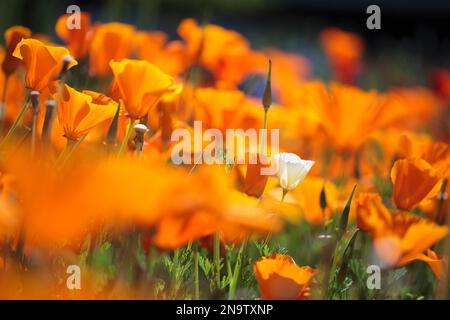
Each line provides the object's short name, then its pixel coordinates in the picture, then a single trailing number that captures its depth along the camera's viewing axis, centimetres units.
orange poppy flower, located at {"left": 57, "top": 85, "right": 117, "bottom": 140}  123
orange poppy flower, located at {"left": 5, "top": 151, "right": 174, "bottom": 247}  107
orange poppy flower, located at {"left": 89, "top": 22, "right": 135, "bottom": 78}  141
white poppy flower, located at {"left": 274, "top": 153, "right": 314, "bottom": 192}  125
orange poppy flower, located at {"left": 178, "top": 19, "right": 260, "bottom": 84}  153
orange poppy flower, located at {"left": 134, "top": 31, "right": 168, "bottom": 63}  156
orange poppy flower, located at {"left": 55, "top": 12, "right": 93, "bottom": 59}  141
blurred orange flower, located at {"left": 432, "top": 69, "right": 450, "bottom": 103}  209
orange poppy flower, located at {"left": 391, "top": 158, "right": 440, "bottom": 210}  126
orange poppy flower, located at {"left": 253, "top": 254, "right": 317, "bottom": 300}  119
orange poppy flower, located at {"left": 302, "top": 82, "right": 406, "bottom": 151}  147
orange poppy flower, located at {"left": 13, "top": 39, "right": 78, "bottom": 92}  124
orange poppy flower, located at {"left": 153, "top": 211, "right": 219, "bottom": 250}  113
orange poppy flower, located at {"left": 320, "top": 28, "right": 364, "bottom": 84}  229
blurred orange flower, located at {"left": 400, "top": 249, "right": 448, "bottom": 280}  127
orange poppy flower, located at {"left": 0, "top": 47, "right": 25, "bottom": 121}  142
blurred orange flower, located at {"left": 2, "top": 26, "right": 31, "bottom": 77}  129
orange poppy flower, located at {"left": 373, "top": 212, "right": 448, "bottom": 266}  123
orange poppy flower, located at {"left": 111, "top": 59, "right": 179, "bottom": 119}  124
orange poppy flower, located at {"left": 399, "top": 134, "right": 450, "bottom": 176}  133
